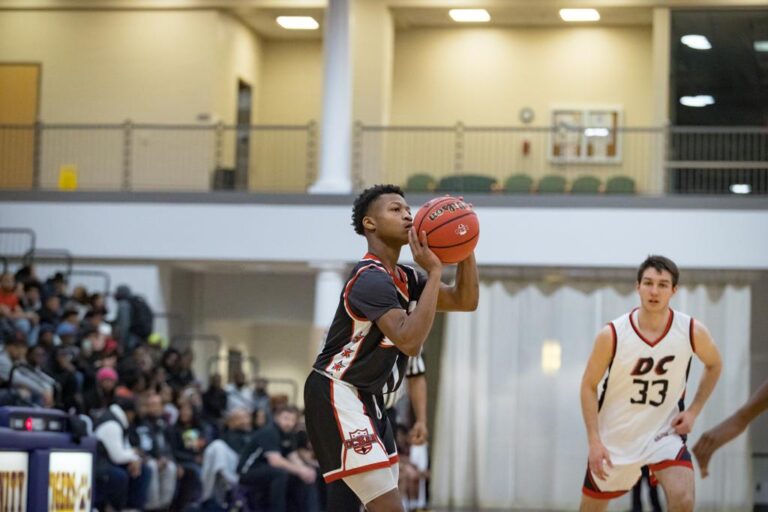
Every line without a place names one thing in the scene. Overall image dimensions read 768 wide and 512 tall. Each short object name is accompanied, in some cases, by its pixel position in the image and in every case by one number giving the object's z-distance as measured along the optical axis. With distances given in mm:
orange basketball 5926
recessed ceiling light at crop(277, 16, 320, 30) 26266
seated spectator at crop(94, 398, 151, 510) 13637
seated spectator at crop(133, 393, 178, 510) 14750
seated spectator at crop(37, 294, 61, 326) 19125
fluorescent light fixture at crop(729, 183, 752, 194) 23422
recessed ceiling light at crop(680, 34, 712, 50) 24359
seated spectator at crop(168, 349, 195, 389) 20281
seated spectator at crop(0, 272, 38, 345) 17516
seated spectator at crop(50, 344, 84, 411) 14539
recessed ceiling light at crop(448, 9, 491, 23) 25578
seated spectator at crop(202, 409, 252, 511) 16266
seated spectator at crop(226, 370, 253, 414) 20188
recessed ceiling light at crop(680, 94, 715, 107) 24266
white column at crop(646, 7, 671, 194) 24047
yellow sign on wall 24062
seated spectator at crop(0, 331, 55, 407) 12952
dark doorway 25906
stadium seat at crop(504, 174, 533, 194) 23266
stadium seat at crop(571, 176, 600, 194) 23062
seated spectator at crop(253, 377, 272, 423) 20203
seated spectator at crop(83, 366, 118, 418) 15172
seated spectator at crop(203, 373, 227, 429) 19734
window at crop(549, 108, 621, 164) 25234
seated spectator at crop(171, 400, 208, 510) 15992
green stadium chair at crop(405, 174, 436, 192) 23594
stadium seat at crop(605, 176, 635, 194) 23203
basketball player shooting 5844
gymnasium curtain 20641
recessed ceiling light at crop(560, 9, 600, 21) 25297
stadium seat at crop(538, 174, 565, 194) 23047
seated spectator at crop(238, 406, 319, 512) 15320
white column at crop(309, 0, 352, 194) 22812
